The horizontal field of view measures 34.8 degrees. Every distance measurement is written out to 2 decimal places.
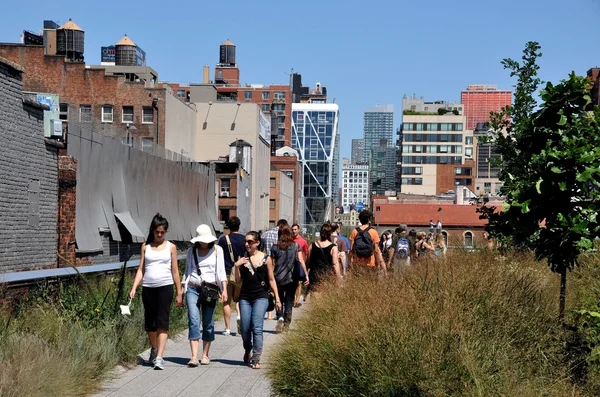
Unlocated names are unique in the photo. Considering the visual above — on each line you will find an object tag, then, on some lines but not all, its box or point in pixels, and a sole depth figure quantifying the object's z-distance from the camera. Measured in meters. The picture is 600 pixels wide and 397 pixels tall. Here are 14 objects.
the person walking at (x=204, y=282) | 11.83
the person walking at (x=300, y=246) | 18.66
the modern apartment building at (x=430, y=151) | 175.88
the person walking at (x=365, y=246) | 16.62
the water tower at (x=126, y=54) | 89.56
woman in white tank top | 11.38
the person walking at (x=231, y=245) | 15.36
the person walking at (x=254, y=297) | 11.82
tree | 9.92
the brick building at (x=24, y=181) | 18.42
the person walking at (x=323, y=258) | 16.02
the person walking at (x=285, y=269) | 13.89
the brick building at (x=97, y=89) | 59.53
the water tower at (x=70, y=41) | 70.62
